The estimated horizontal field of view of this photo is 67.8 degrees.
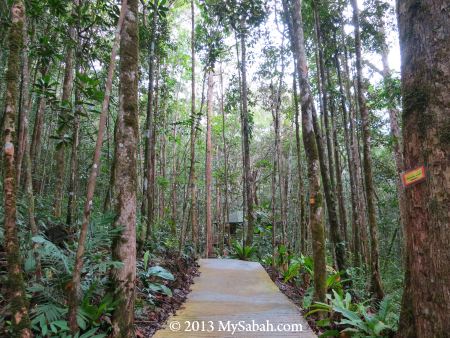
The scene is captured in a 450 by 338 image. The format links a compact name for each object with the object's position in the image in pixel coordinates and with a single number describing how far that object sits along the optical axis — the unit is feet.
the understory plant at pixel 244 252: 37.04
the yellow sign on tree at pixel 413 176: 7.93
